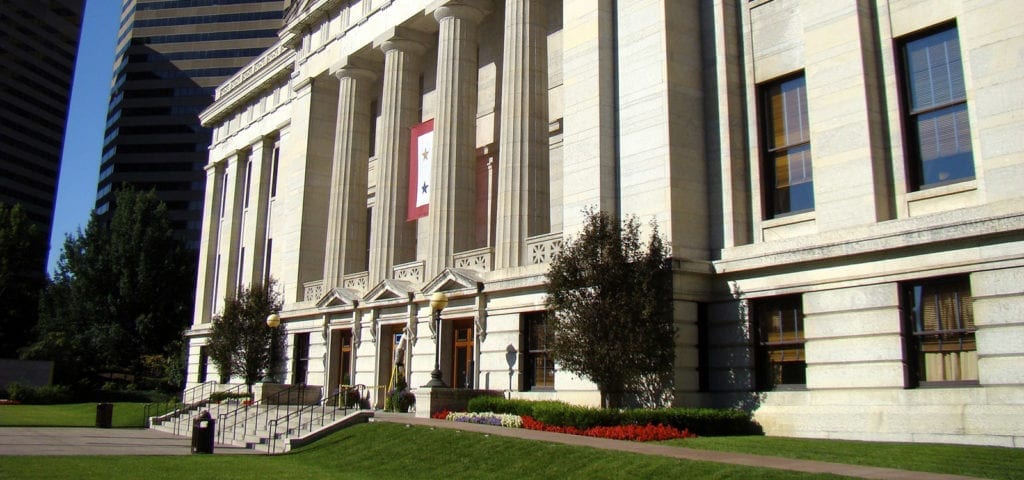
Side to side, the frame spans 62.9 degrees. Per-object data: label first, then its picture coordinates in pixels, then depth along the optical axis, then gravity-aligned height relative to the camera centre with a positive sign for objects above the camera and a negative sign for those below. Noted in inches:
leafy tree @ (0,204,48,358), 3080.7 +386.4
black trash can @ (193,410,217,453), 912.9 -55.2
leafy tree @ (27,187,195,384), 2758.4 +315.9
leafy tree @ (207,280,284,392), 1640.0 +93.2
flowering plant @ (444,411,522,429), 902.3 -33.5
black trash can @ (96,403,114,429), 1435.8 -50.9
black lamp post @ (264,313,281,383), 1636.3 +52.5
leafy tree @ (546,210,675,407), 863.7 +80.5
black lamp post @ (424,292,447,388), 1052.2 +101.1
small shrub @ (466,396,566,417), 929.3 -19.6
